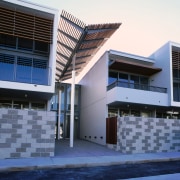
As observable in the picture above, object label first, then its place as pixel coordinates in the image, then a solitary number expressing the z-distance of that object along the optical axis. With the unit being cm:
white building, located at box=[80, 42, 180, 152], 1733
